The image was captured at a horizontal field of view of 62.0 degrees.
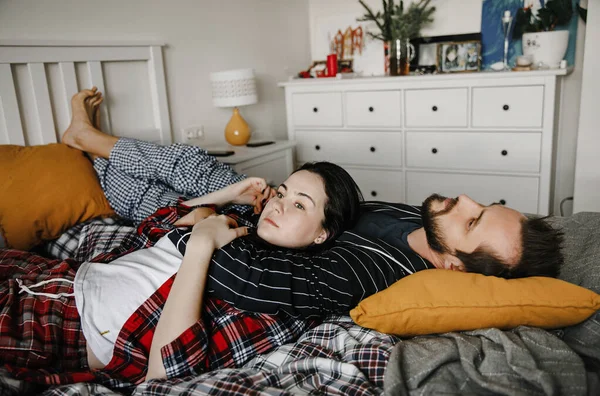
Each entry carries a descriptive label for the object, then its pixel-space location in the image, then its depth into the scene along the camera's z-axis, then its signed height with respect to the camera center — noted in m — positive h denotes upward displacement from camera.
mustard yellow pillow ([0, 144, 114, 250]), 1.70 -0.34
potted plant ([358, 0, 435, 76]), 3.08 +0.29
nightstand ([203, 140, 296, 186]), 2.56 -0.41
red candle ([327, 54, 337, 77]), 3.31 +0.10
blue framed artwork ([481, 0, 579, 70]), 3.03 +0.21
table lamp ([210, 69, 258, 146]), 2.70 -0.03
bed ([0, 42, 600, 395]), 0.86 -0.53
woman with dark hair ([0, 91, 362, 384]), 1.09 -0.49
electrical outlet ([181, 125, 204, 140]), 2.78 -0.25
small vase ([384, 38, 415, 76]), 3.06 +0.11
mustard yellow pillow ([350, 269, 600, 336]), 1.02 -0.47
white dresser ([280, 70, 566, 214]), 2.68 -0.34
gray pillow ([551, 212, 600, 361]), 1.01 -0.48
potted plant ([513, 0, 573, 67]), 2.73 +0.17
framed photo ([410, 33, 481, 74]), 3.10 +0.14
